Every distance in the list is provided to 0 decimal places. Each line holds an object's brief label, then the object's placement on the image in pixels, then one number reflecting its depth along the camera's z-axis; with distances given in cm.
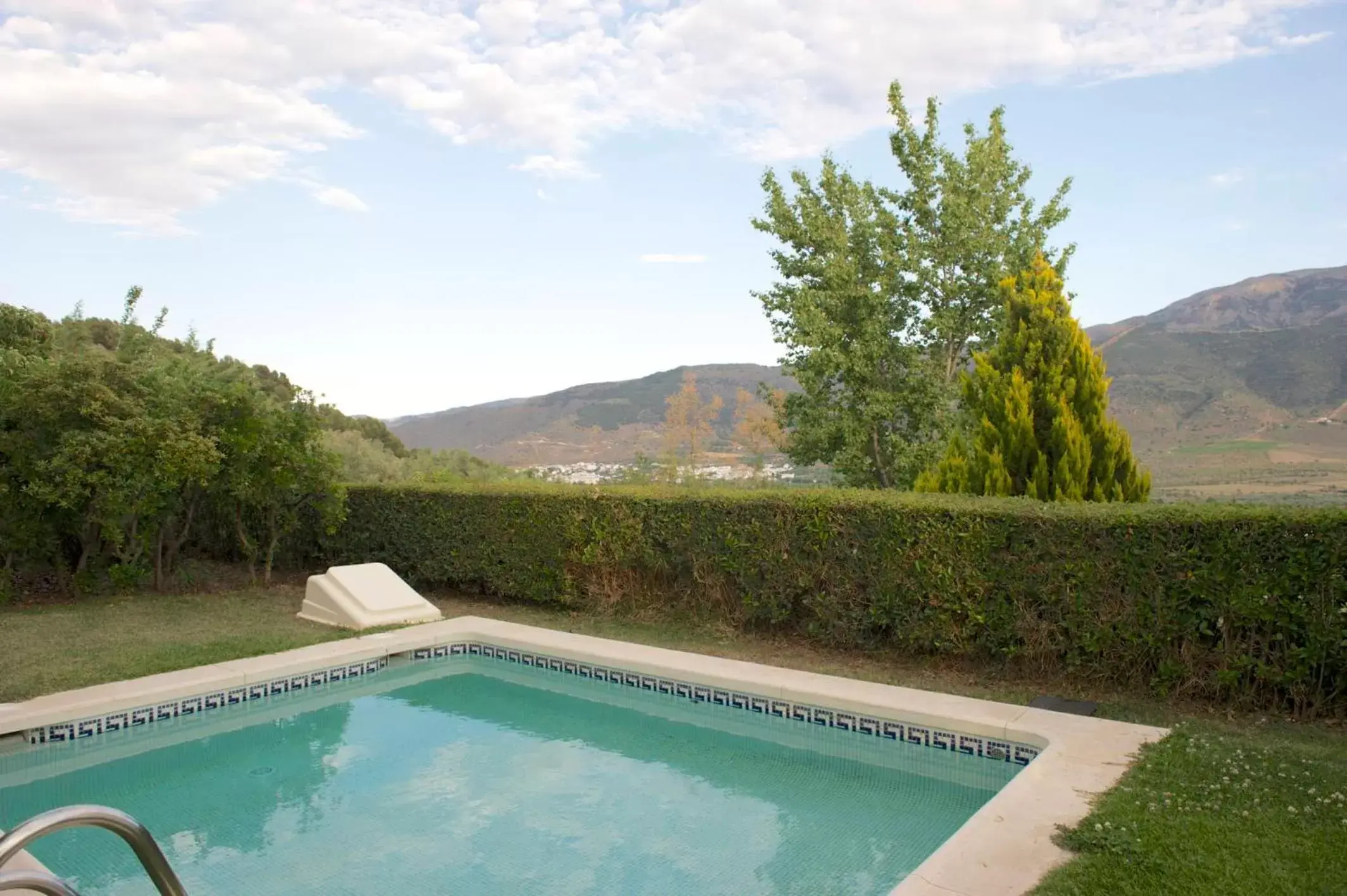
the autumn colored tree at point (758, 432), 2305
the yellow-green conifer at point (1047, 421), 892
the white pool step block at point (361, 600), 964
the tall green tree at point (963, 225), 1499
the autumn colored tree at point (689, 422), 2697
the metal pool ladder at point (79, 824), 204
